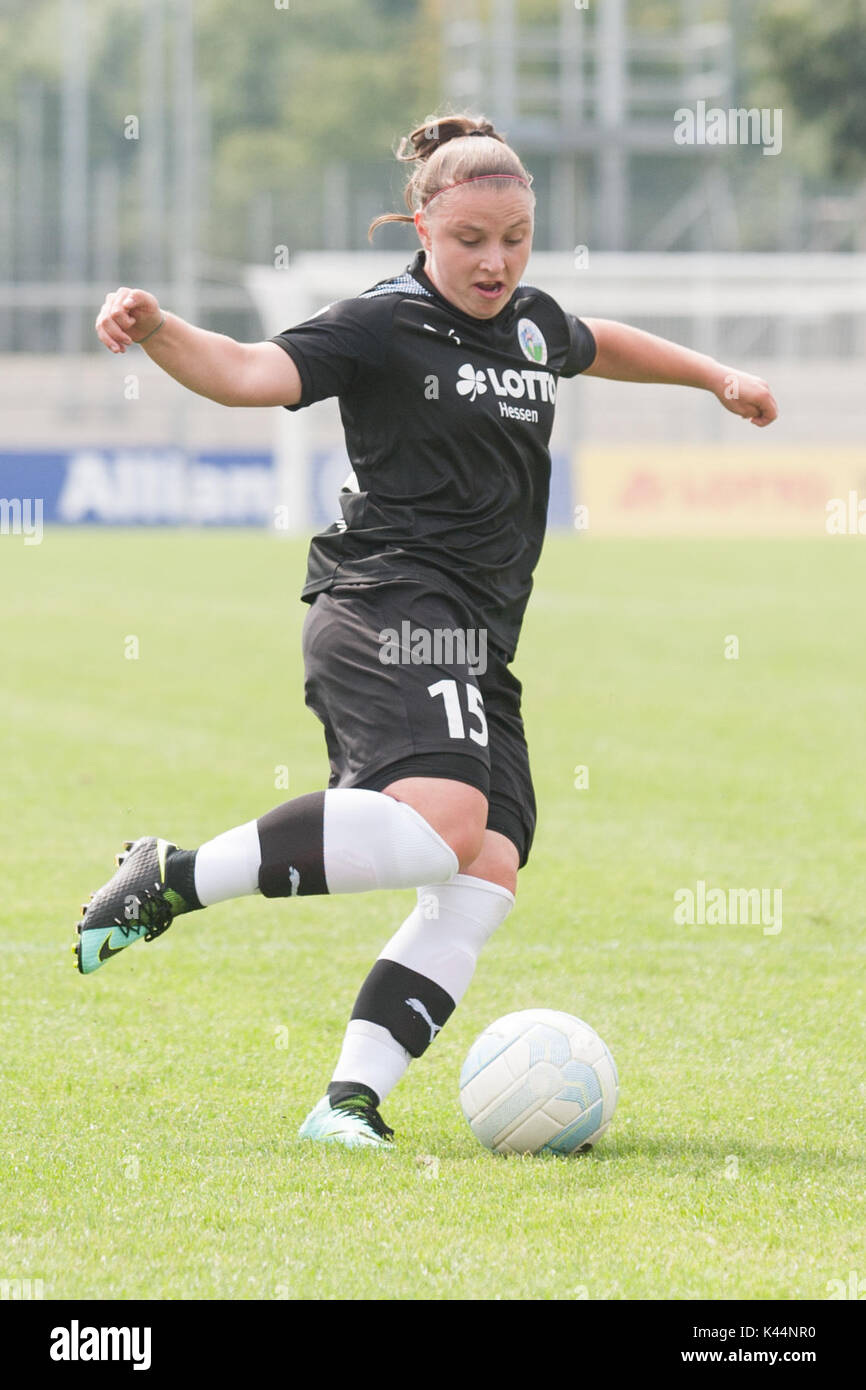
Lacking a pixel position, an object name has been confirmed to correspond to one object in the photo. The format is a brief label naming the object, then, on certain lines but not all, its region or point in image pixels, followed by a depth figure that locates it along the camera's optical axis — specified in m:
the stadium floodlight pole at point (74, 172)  45.53
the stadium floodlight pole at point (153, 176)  43.97
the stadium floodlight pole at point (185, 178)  40.31
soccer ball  4.09
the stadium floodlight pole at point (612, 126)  37.91
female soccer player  3.95
